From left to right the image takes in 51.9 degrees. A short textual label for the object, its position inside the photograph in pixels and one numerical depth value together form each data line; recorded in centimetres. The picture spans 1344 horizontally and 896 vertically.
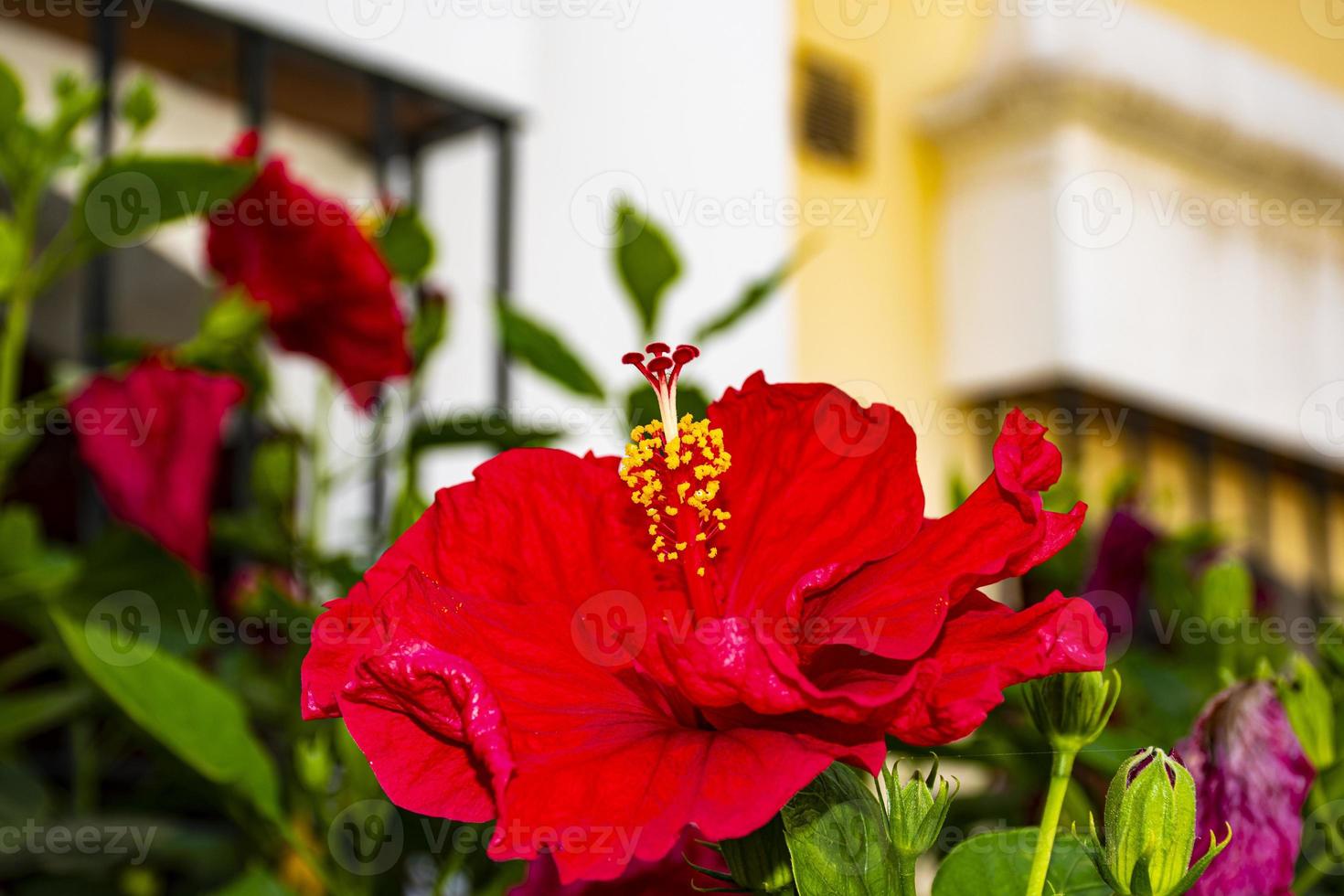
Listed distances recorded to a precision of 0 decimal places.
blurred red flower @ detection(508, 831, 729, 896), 31
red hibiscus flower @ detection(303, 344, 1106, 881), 25
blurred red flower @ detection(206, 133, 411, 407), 68
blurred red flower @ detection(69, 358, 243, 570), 64
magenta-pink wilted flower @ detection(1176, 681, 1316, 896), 32
